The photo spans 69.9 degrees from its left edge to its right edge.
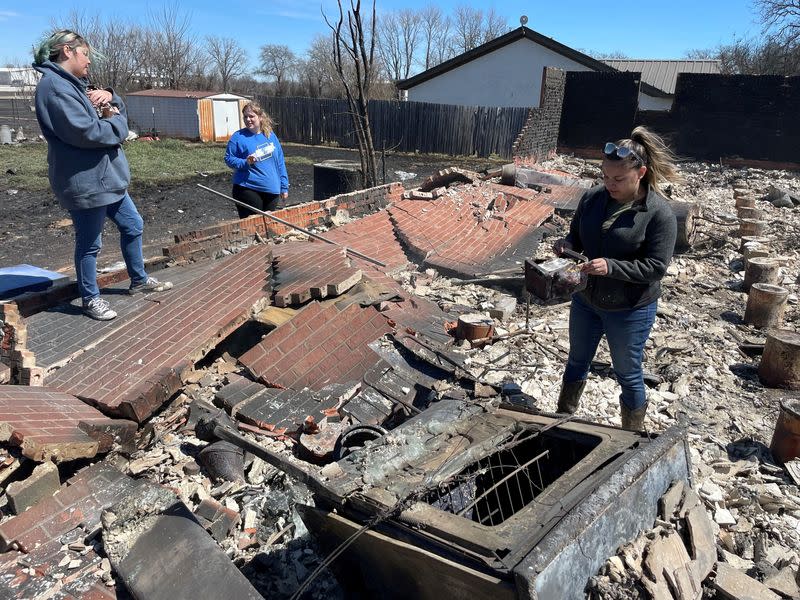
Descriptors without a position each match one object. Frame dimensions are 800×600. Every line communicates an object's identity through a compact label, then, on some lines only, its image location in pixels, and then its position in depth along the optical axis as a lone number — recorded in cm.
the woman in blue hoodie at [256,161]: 580
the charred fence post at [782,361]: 445
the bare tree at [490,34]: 5288
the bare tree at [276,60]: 5225
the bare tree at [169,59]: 3023
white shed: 2189
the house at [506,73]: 2239
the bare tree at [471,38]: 5412
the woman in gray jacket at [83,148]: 356
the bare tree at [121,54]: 2755
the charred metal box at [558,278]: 290
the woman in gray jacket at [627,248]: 285
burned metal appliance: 183
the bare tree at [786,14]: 2455
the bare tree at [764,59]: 2552
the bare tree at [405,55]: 5431
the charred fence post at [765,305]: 558
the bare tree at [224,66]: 3978
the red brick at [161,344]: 346
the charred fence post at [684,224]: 780
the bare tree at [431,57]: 5653
